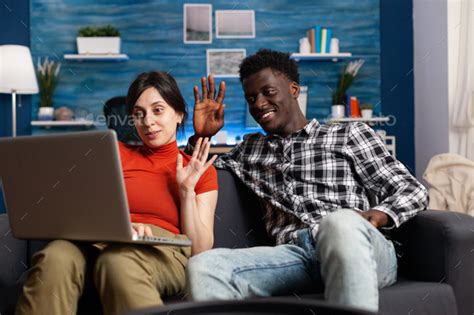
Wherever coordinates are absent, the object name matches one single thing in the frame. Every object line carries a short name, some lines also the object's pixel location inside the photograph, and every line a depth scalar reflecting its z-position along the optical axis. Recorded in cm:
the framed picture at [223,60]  521
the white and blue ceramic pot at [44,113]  501
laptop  144
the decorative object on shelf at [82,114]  513
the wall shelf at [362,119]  497
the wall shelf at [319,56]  505
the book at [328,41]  511
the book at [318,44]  511
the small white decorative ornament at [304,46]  511
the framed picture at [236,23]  521
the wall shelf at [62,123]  497
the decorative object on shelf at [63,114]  502
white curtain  419
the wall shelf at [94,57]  502
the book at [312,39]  512
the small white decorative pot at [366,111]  503
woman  150
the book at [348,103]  509
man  150
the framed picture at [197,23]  520
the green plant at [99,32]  503
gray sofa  164
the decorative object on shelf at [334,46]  511
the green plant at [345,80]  515
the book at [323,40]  510
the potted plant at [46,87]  501
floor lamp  457
